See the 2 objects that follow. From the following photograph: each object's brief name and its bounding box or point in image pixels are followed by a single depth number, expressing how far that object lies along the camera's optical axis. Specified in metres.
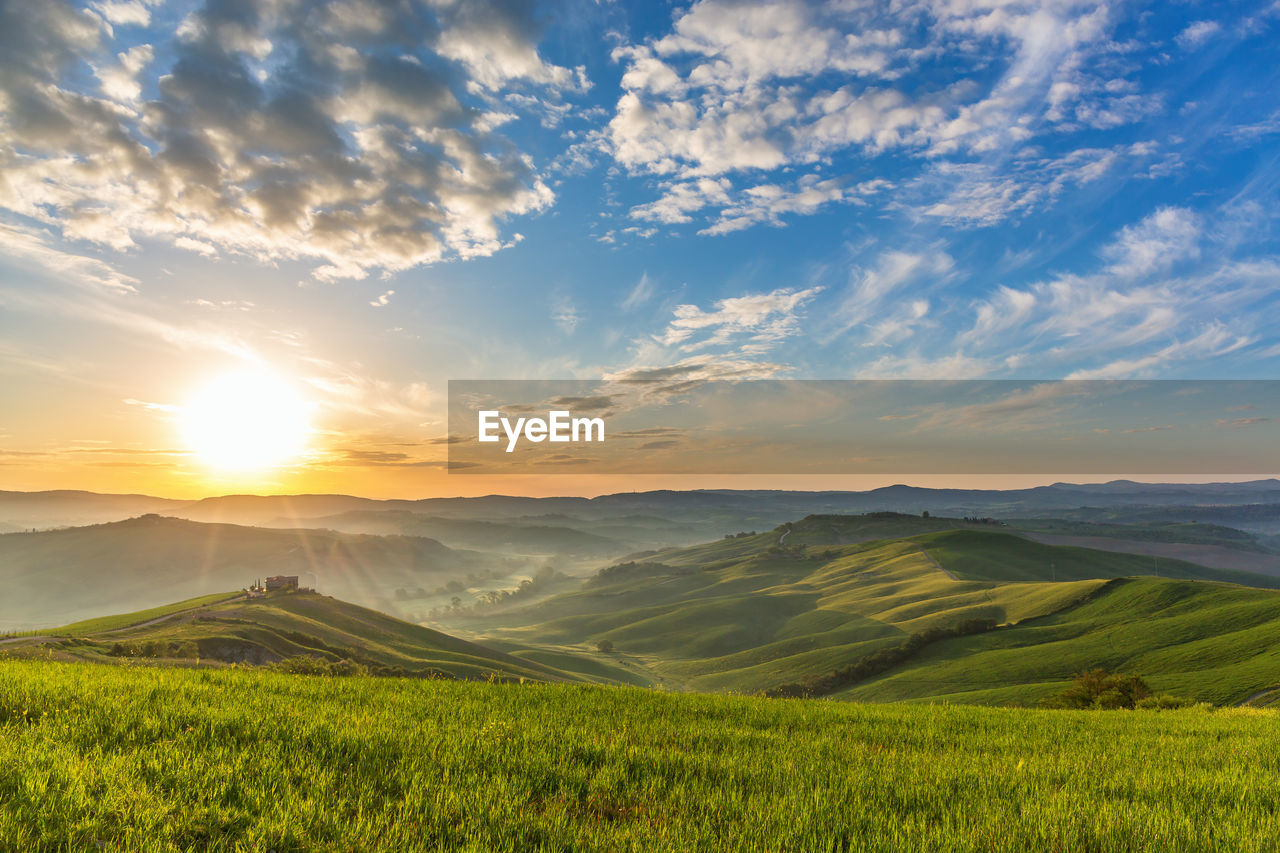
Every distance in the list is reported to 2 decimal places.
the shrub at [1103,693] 42.53
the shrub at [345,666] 58.00
